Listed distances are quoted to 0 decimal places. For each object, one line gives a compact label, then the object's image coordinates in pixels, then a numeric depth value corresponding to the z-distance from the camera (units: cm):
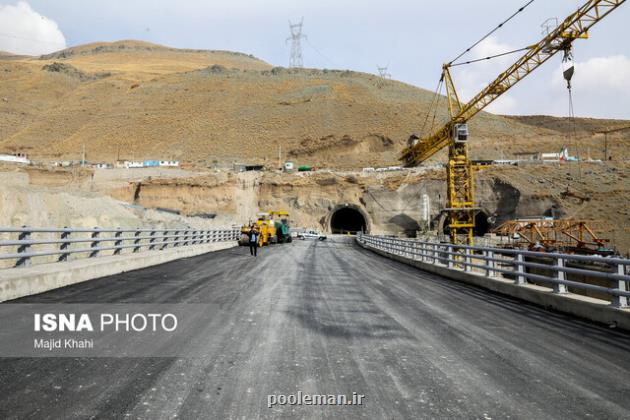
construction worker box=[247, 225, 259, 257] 2498
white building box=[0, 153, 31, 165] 7914
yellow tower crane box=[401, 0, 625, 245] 4869
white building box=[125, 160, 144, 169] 8658
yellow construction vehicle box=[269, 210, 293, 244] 4484
